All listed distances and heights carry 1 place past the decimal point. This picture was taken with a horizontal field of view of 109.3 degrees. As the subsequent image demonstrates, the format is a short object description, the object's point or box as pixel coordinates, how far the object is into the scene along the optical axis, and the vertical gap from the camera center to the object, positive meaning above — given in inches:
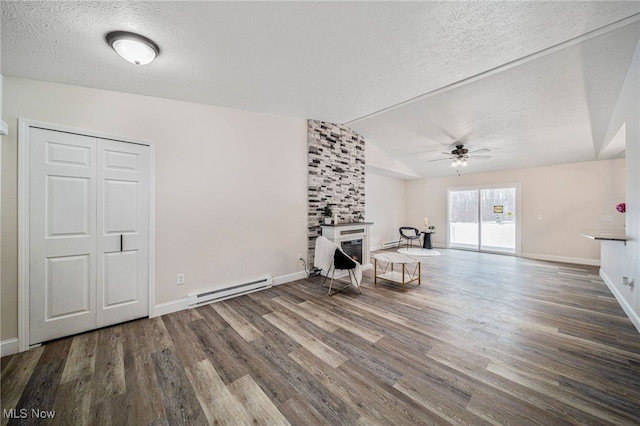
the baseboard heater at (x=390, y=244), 300.9 -43.3
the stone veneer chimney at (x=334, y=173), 176.7 +33.3
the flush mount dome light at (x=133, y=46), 71.9 +53.8
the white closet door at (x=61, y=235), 88.8 -10.0
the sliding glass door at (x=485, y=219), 256.8 -7.0
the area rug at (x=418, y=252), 224.9 -41.9
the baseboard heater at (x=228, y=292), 122.0 -47.3
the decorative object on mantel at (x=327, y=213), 180.6 -0.8
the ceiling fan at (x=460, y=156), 195.8 +52.1
